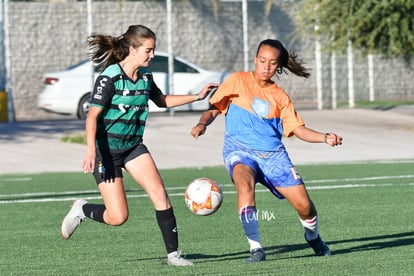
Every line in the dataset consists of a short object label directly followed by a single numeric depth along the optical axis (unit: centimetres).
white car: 6075
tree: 5431
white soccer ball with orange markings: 1922
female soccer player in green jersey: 1872
